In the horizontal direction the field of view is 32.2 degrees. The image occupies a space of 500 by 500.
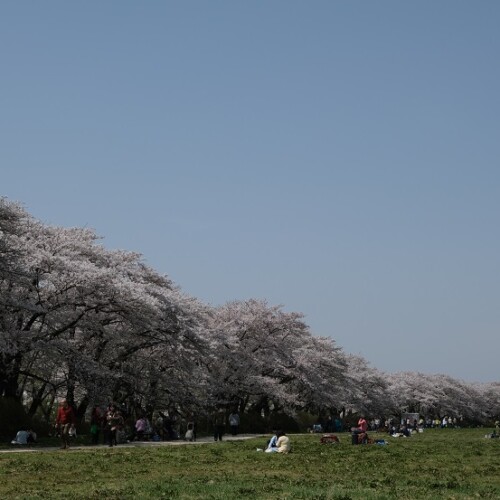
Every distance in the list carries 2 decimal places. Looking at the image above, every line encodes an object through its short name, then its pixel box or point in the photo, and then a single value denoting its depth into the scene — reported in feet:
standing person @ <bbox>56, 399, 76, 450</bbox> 110.63
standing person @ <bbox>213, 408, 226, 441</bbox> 153.80
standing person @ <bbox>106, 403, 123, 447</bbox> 123.03
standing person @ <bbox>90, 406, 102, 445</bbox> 132.05
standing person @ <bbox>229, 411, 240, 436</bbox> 180.34
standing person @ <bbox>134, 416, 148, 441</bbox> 150.08
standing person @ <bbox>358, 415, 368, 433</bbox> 151.96
